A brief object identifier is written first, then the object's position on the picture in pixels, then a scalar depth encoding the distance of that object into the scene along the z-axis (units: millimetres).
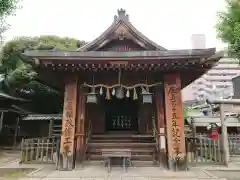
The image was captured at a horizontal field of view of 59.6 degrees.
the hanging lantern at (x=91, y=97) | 8344
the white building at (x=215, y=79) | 59438
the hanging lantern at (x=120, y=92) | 8633
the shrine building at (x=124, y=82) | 7941
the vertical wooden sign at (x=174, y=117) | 7988
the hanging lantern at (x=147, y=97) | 8273
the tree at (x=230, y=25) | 14739
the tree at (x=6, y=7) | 9414
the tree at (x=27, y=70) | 20922
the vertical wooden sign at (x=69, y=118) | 8148
